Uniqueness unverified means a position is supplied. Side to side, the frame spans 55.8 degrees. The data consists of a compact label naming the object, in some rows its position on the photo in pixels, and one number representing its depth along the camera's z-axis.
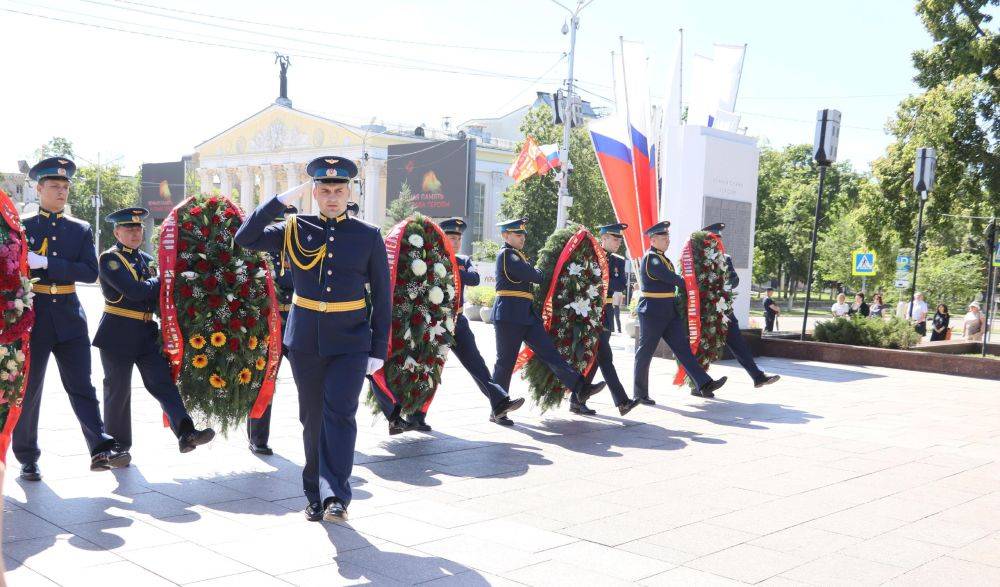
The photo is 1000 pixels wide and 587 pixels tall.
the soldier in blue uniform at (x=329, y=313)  5.29
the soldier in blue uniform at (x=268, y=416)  7.17
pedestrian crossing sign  24.61
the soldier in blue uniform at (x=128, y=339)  6.52
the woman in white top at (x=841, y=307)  24.61
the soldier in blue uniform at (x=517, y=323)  8.99
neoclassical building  59.69
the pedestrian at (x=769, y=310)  23.43
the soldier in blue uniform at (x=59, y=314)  6.09
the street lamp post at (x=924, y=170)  19.30
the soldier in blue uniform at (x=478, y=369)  8.51
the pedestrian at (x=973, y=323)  21.75
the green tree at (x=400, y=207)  43.69
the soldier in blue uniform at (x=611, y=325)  9.30
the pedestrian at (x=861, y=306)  25.45
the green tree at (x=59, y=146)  92.25
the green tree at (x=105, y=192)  79.81
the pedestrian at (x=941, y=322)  21.78
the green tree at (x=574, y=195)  47.16
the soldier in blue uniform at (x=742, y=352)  11.23
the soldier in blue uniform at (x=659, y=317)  10.18
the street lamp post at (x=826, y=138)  15.83
